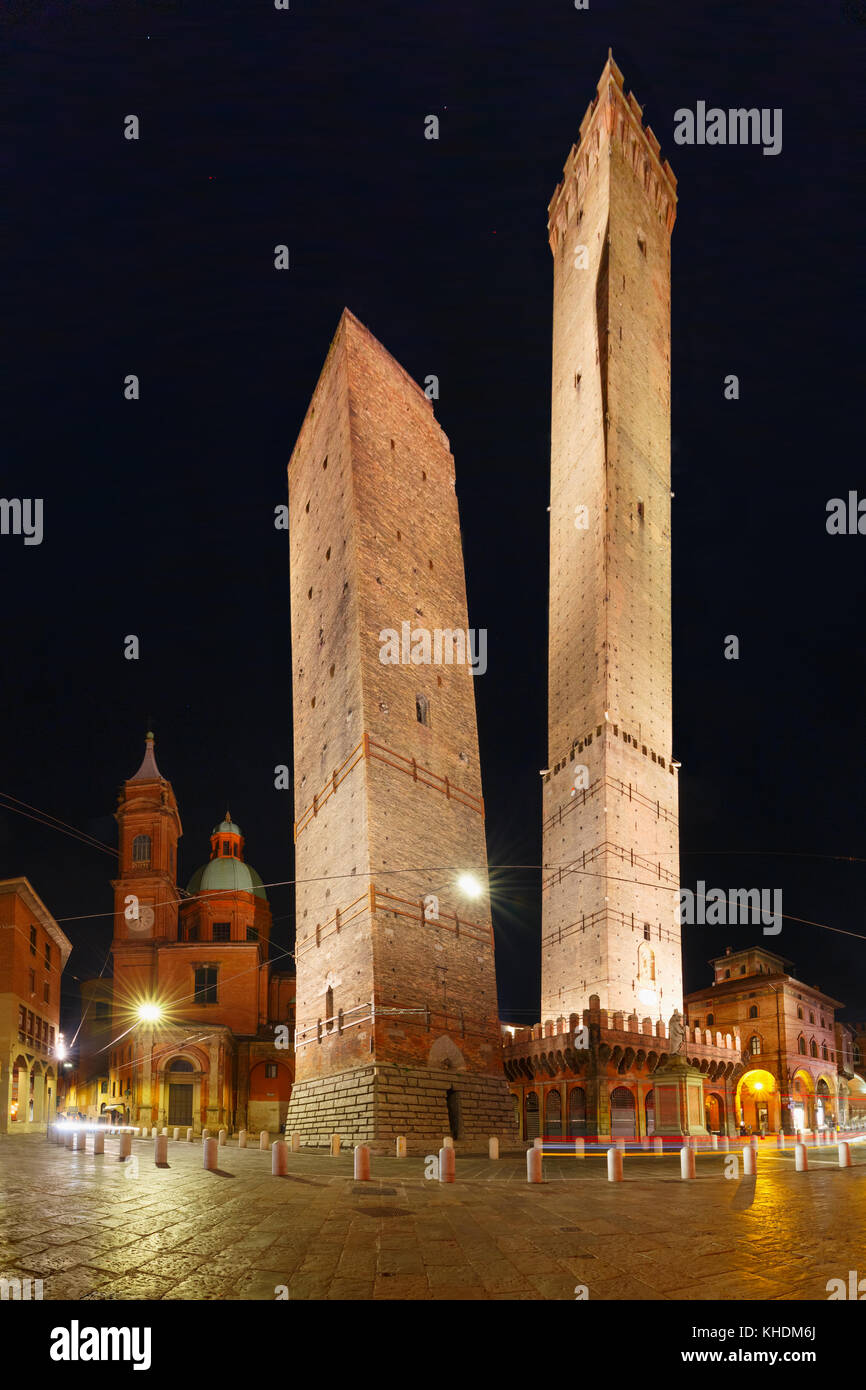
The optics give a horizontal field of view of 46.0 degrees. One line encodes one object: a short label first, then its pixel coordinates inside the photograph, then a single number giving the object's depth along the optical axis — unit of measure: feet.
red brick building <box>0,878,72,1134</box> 117.19
